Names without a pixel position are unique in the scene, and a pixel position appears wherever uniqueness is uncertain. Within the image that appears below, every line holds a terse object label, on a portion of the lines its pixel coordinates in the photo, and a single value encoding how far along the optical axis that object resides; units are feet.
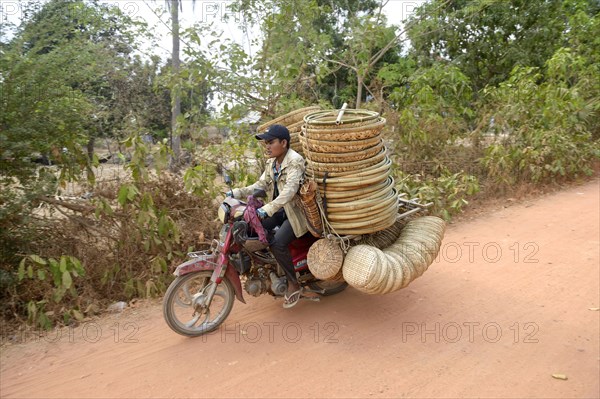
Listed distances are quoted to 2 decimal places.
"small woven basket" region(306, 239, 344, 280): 11.37
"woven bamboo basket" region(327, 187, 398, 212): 11.23
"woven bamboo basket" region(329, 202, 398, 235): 11.39
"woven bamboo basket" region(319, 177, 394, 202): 11.26
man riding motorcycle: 11.27
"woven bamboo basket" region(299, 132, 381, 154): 10.91
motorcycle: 11.37
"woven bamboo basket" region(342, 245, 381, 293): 10.52
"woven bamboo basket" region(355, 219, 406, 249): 12.38
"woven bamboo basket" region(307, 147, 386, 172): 11.12
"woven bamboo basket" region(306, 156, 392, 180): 11.16
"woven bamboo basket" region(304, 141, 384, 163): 11.07
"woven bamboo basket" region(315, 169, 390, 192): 11.09
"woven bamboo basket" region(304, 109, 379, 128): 10.92
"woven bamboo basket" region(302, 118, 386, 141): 10.74
